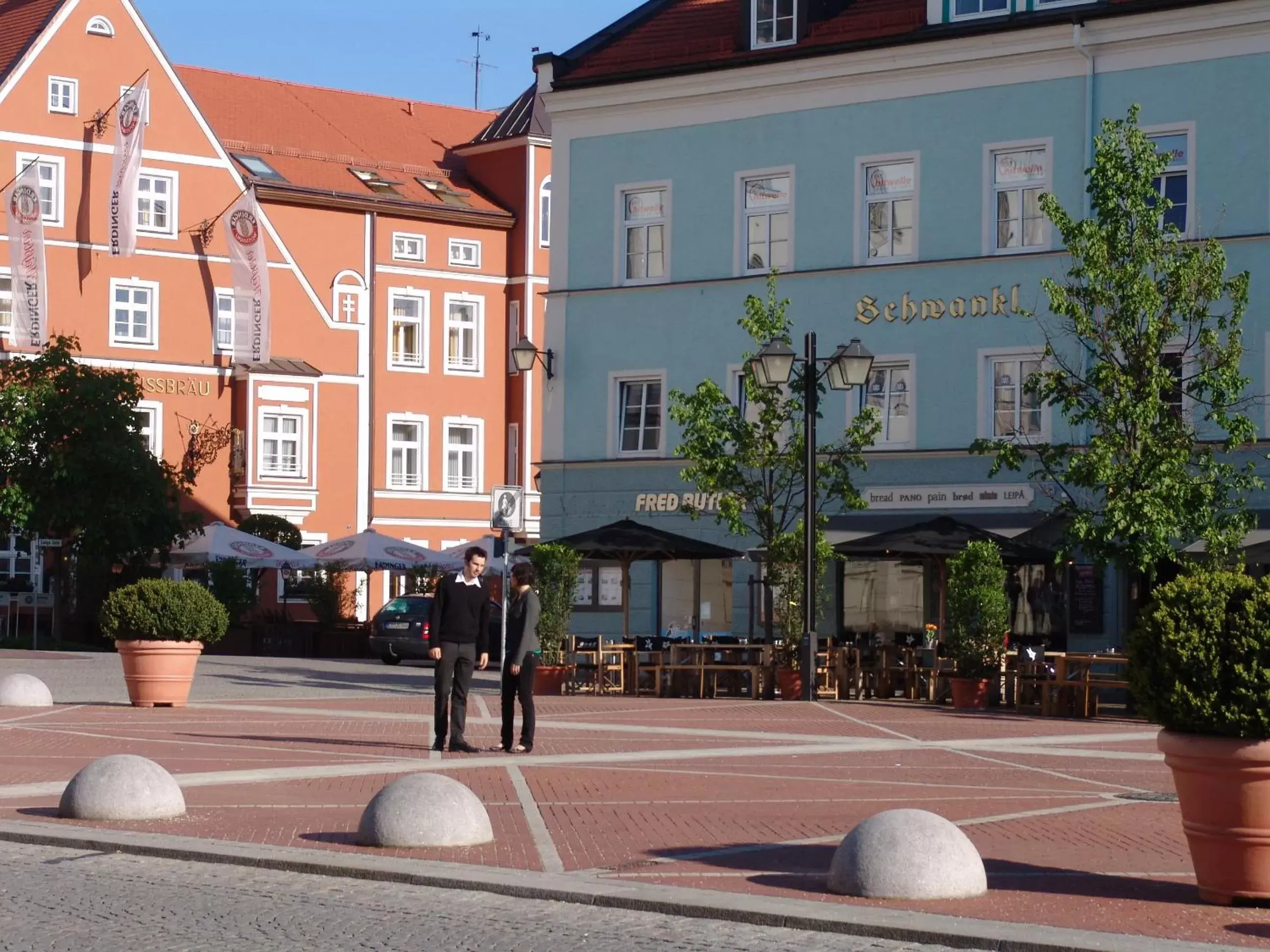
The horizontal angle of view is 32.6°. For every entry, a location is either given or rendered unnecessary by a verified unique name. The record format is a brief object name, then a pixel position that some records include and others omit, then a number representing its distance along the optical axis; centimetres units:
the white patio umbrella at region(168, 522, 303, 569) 4781
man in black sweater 1847
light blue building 3384
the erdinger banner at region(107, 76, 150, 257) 5456
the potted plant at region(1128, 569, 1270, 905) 955
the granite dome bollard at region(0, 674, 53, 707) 2419
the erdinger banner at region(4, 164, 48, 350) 5303
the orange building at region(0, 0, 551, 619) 5531
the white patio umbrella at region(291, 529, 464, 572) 4622
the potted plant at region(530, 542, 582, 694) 2936
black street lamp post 2702
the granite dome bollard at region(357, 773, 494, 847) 1170
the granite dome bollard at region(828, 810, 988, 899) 994
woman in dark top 1822
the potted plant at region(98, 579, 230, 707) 2388
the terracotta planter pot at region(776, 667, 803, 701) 2820
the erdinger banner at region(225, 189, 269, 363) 5644
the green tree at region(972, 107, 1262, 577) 2553
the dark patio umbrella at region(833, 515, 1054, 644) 2980
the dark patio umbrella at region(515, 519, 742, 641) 3119
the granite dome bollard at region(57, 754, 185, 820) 1287
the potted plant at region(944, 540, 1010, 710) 2655
